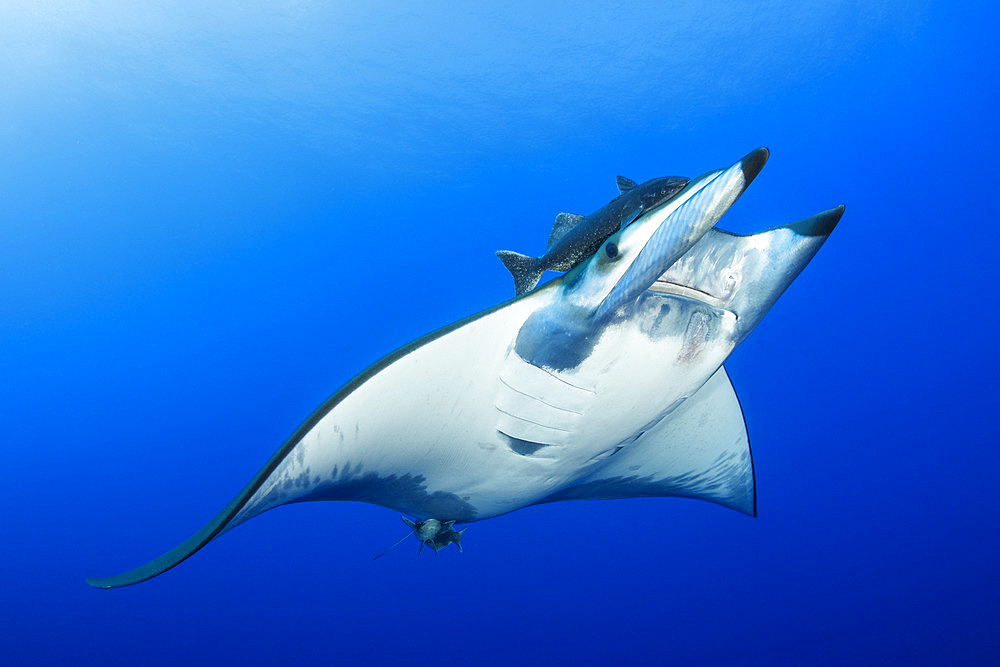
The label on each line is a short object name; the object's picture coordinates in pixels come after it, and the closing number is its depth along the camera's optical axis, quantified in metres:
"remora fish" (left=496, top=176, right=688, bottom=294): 1.37
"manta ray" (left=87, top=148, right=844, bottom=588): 1.19
